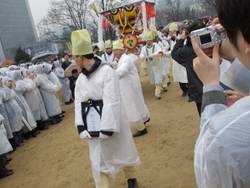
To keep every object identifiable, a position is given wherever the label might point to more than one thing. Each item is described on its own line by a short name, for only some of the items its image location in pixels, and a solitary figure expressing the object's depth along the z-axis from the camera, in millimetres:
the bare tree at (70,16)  20946
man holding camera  525
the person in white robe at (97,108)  2055
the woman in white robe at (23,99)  4866
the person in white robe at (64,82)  7159
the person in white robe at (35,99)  5103
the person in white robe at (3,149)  3567
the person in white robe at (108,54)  5717
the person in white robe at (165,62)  6127
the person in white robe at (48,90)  5556
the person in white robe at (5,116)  4263
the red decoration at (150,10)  6474
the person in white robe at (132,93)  3803
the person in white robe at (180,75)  5211
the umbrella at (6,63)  5861
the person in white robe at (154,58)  5690
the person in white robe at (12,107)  4391
